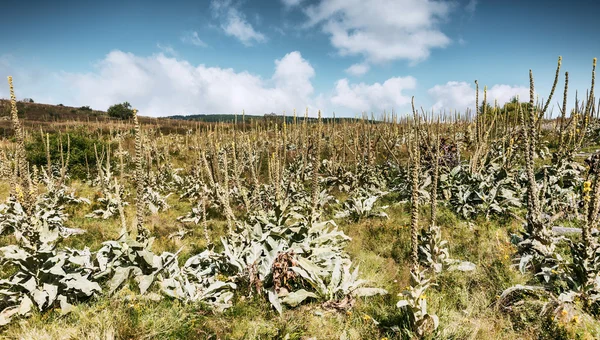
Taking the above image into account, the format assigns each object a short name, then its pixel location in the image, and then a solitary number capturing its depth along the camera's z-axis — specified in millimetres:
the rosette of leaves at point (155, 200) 10452
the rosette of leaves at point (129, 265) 3816
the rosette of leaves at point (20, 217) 6824
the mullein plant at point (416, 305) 3305
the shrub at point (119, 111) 57344
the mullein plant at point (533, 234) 4508
